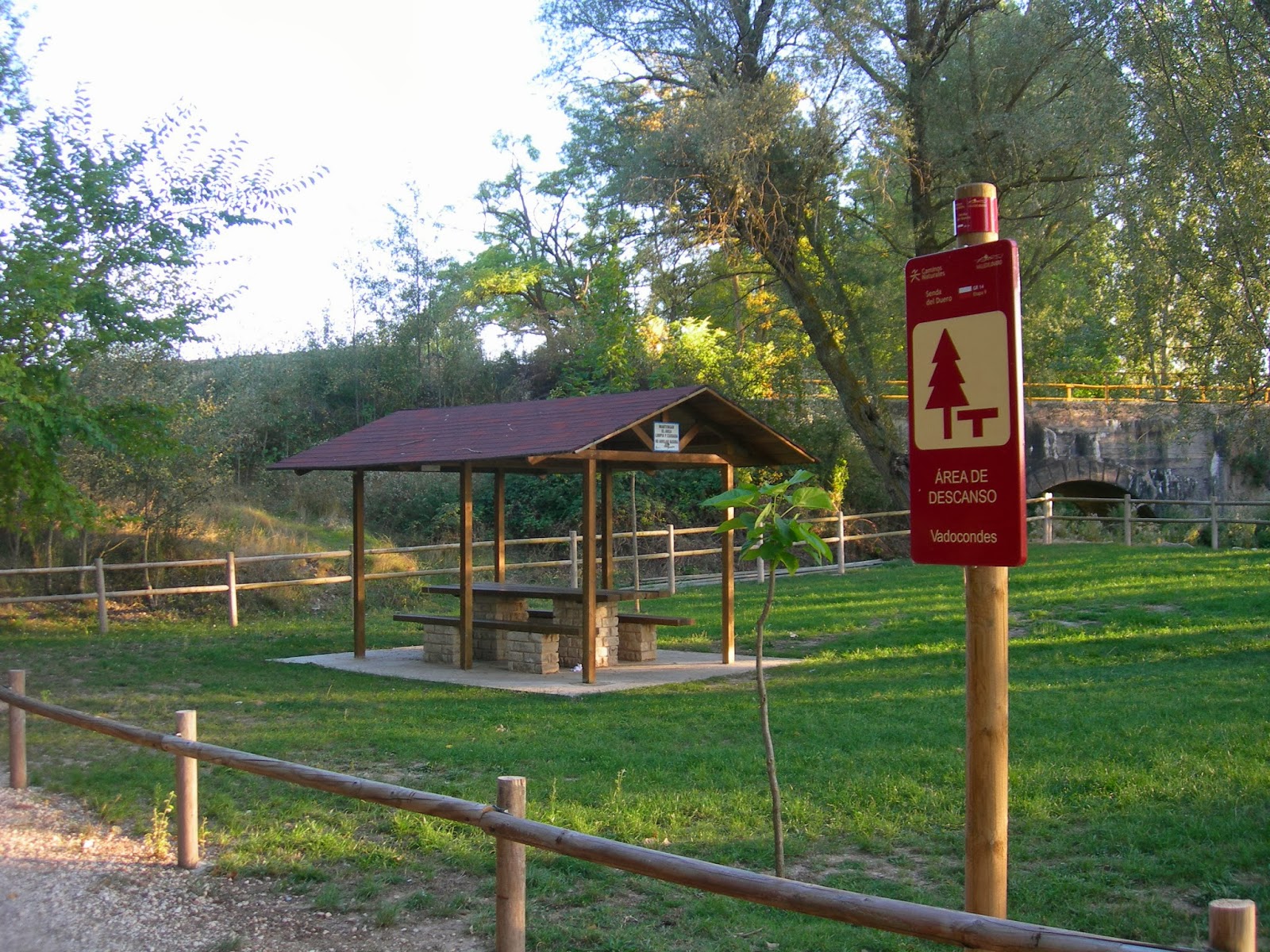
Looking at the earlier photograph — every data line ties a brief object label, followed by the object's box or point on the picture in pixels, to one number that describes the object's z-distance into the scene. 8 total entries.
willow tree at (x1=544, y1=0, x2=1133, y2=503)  19.16
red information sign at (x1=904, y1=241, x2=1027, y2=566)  3.01
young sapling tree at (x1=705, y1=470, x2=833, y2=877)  5.10
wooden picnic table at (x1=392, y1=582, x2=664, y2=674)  12.41
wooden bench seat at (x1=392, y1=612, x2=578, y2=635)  12.13
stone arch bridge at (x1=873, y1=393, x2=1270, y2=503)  29.92
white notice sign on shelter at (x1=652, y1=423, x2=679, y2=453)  11.70
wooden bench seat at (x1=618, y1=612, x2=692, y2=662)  13.12
